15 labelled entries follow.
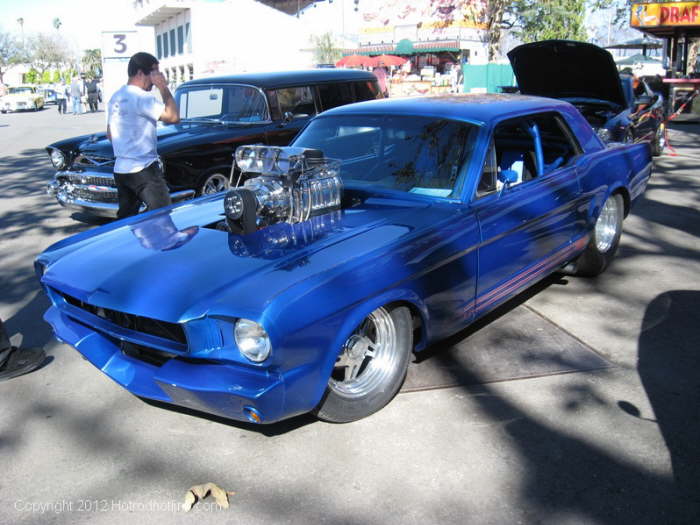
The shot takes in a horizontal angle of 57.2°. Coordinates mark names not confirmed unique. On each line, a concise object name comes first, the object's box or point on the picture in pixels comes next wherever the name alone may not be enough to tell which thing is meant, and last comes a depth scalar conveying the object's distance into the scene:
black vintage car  6.88
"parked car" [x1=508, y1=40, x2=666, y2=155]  8.05
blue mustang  2.71
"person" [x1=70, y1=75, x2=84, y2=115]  29.80
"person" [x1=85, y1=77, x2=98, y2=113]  32.03
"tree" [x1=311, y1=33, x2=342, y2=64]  46.94
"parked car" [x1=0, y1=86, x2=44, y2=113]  36.25
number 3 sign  13.77
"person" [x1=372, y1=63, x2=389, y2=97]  21.82
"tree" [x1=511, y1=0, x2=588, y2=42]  37.62
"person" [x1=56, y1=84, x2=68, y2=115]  31.14
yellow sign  19.48
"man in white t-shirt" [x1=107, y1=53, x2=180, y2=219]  5.21
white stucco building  41.78
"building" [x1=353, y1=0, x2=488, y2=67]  46.25
